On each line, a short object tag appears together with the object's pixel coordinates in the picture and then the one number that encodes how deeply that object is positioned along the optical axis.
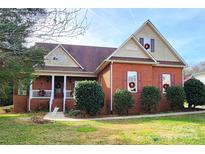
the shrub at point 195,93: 9.29
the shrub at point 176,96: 8.92
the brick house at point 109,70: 8.90
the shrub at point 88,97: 7.73
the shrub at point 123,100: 8.11
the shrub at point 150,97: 8.48
